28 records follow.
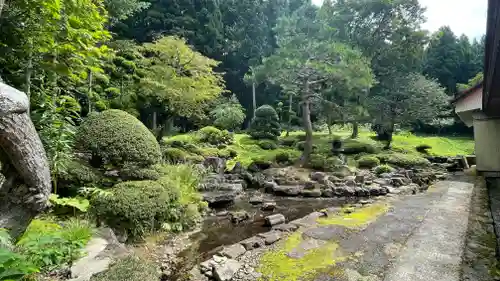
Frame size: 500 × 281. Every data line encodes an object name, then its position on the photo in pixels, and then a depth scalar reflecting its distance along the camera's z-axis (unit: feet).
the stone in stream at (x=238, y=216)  18.54
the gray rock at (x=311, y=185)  27.12
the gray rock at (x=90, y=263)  9.00
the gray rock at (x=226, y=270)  10.39
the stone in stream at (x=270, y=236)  13.60
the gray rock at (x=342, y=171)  31.86
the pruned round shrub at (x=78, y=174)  15.56
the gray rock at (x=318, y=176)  30.28
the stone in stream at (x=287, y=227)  15.20
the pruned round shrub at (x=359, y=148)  44.09
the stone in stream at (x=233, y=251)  12.30
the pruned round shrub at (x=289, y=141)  53.81
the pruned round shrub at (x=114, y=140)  17.06
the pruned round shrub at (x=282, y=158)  39.09
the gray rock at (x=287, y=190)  25.85
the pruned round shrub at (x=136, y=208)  14.05
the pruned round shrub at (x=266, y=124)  52.65
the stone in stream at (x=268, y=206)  21.31
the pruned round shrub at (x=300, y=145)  47.98
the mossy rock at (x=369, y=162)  37.19
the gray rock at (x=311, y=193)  25.34
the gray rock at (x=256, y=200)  23.16
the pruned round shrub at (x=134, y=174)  17.16
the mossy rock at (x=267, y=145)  48.55
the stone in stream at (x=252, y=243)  13.14
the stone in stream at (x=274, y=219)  17.50
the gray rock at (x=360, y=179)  28.53
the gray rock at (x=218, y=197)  21.90
